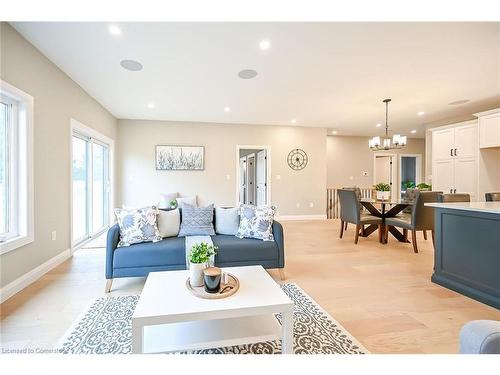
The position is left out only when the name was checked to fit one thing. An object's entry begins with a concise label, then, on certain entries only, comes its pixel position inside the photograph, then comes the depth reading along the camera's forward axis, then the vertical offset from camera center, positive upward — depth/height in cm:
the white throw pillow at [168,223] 291 -44
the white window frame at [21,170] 258 +16
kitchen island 228 -62
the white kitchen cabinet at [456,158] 516 +58
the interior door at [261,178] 713 +22
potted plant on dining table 455 -12
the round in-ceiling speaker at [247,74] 346 +155
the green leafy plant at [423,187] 510 -3
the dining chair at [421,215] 388 -45
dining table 441 -48
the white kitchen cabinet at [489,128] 461 +106
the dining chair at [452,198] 343 -17
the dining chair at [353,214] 446 -52
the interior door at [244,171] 868 +51
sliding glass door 424 -3
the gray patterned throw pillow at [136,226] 261 -42
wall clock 708 +73
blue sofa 248 -70
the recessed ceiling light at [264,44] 268 +151
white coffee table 135 -72
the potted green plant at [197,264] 170 -53
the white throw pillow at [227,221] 308 -43
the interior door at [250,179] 825 +20
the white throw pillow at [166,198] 611 -32
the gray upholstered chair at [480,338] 76 -47
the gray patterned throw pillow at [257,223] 286 -43
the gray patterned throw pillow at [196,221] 298 -42
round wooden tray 154 -66
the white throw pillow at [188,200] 588 -33
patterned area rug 163 -104
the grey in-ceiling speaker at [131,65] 321 +156
